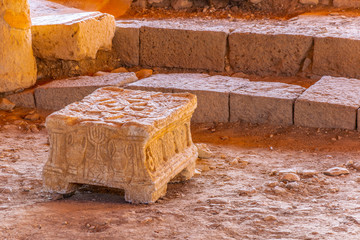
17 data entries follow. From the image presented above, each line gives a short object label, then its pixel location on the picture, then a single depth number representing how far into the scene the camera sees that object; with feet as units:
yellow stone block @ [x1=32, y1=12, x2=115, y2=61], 45.29
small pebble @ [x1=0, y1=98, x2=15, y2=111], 43.73
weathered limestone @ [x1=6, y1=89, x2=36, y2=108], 44.29
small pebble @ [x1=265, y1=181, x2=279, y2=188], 27.13
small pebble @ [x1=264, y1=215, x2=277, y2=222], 22.10
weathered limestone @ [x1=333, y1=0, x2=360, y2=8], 55.12
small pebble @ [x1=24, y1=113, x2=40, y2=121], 42.05
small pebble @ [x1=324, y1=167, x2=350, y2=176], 28.68
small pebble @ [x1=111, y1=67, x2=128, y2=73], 49.24
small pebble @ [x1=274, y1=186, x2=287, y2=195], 25.98
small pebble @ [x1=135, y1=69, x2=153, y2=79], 47.37
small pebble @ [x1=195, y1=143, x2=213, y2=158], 32.94
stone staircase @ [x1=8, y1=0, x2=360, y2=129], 37.65
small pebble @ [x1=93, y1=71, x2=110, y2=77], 46.87
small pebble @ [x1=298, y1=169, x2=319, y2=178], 28.63
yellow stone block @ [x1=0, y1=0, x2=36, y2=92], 41.73
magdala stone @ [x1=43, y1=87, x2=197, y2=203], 24.98
